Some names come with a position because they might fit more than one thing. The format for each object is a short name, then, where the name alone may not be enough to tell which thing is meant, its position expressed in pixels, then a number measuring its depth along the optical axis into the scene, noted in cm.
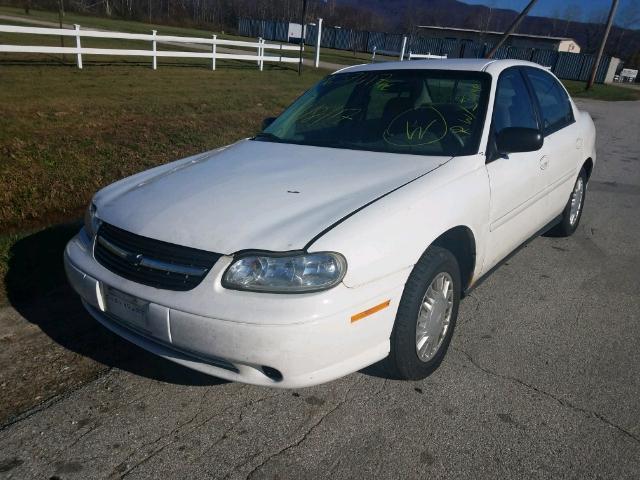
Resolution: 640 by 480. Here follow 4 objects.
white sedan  225
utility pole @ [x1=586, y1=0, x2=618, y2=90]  2834
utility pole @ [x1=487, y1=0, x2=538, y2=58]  1078
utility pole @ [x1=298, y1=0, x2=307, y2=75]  1825
